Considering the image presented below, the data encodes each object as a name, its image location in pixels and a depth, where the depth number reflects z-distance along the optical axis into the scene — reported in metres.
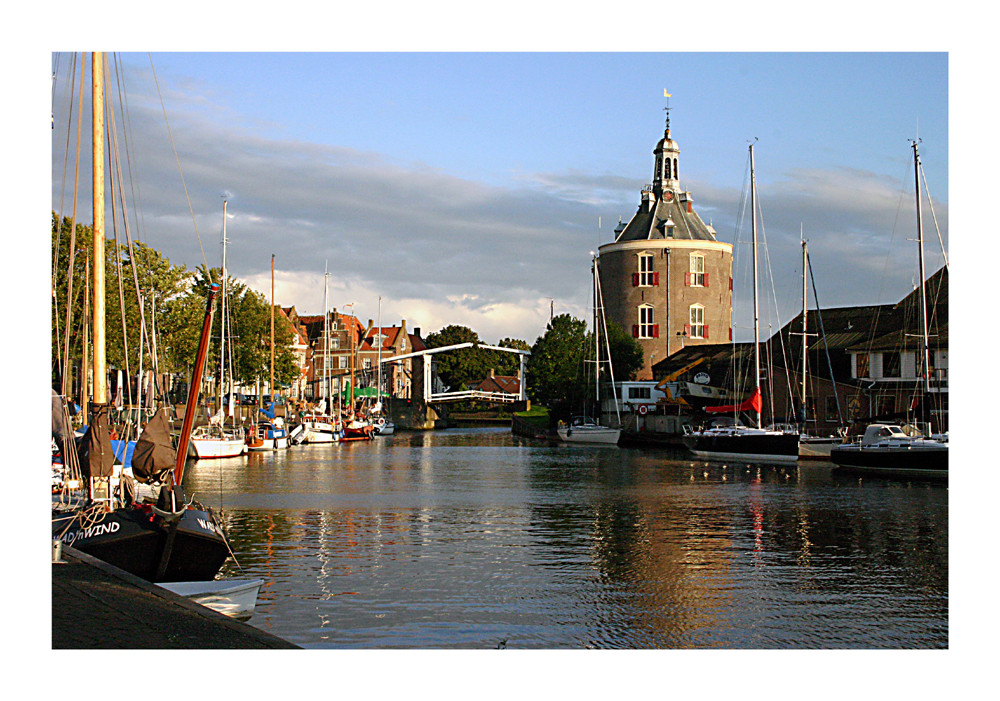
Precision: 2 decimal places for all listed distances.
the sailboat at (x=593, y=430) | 55.28
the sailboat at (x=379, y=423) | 70.50
